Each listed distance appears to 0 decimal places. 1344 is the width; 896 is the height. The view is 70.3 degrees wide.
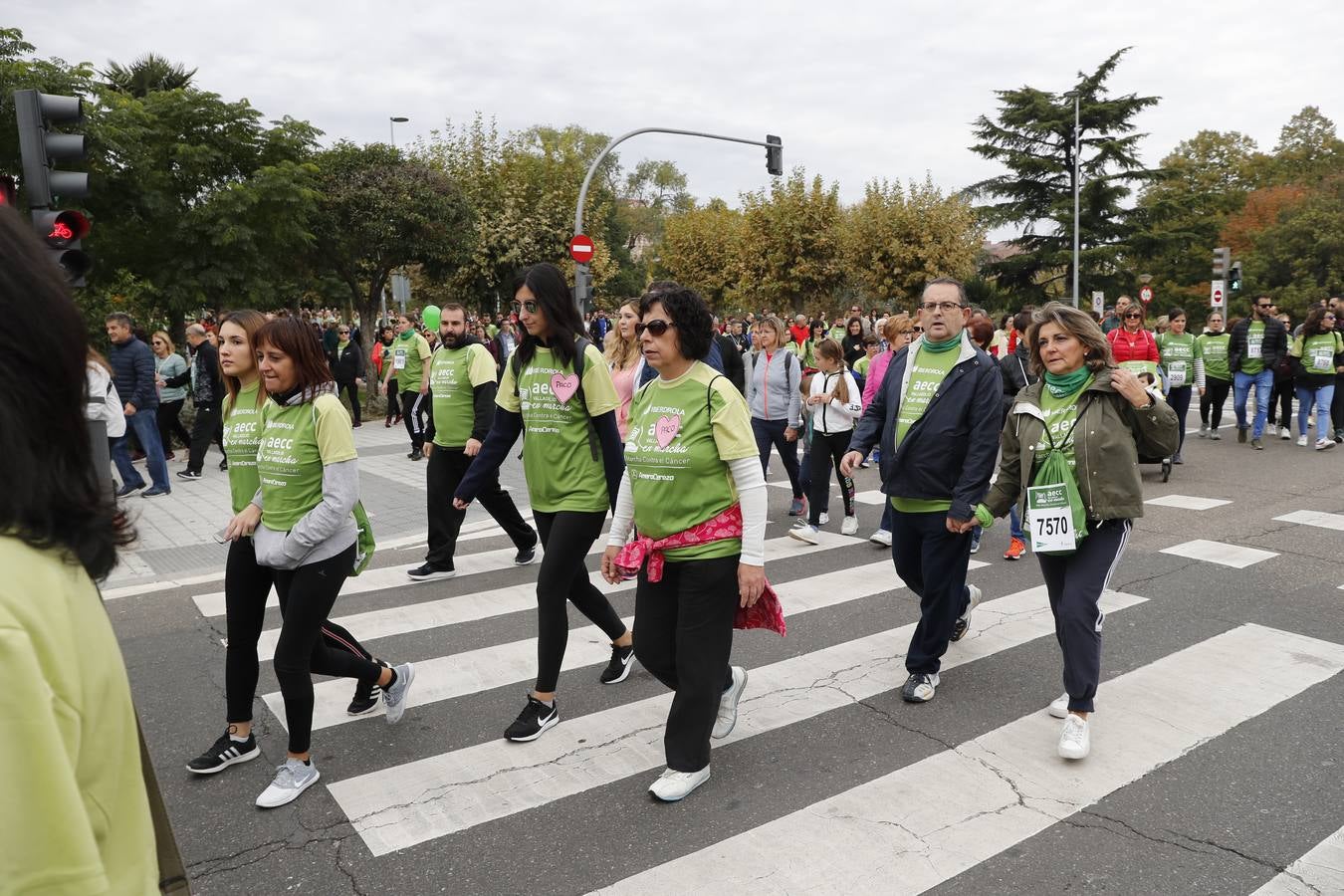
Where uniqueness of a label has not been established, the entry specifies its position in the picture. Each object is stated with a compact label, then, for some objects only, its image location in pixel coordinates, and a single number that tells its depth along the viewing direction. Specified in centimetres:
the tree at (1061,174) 4281
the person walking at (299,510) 370
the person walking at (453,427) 685
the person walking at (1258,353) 1298
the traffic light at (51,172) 624
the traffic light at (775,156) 2225
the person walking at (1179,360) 1270
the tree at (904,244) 3747
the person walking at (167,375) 1277
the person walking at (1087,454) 400
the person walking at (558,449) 429
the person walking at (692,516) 361
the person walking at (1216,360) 1370
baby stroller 1073
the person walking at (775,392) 880
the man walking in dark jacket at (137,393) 1098
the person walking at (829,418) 846
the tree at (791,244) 3819
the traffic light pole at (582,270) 1874
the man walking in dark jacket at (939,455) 455
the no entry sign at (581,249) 1880
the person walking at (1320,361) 1244
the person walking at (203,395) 1214
